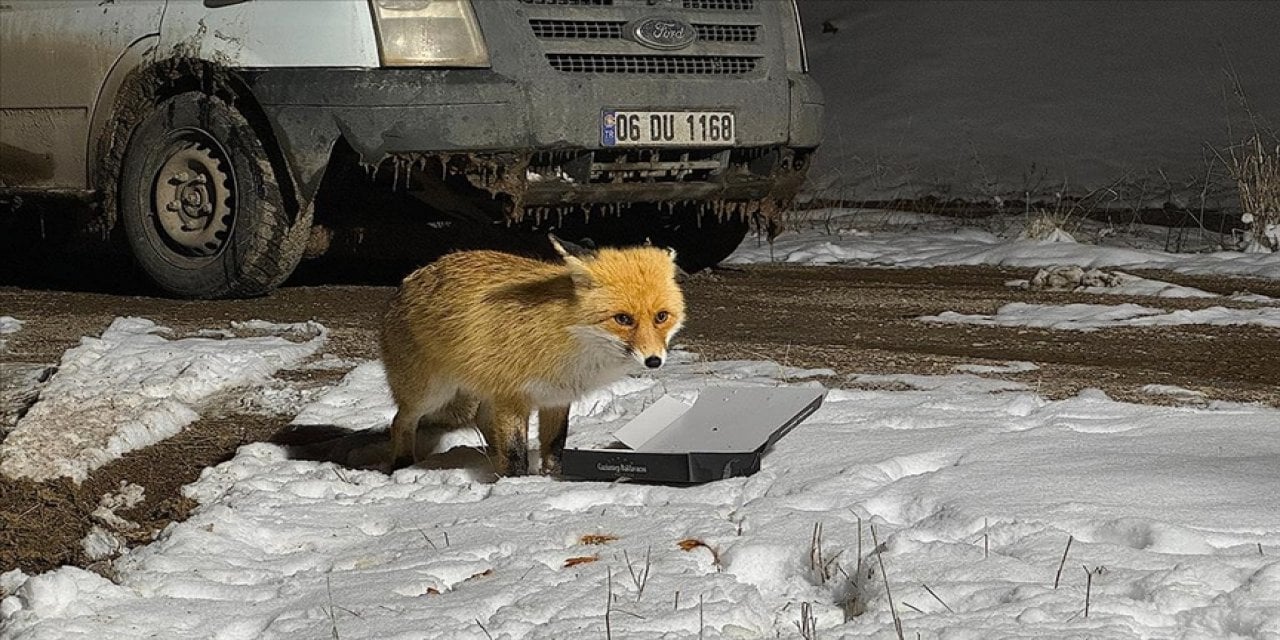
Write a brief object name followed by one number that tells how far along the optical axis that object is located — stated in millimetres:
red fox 4648
